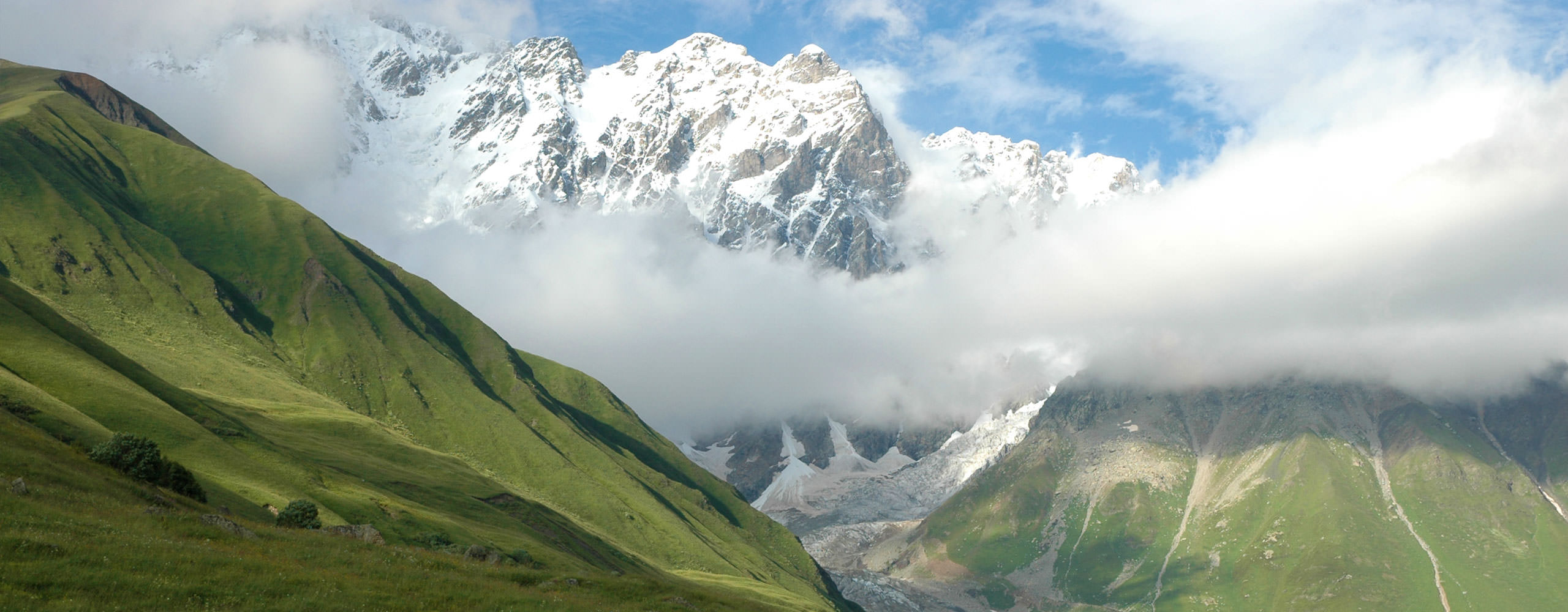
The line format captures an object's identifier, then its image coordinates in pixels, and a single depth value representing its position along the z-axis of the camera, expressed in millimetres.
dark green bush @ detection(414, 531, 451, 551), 112625
